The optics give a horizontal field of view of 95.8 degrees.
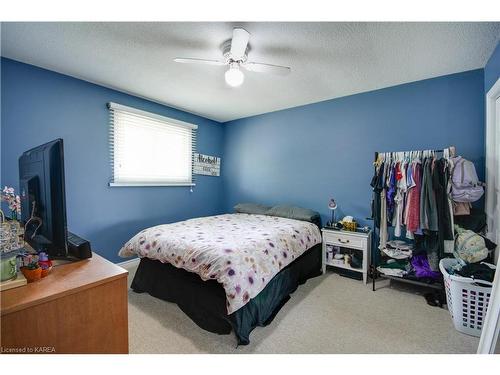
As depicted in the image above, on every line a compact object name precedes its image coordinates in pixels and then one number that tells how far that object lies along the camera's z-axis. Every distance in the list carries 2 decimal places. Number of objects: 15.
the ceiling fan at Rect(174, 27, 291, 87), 1.66
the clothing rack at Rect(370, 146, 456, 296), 2.14
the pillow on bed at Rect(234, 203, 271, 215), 3.56
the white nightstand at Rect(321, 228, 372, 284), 2.57
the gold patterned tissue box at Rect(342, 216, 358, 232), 2.79
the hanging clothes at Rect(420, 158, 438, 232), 2.06
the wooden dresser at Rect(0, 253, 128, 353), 0.78
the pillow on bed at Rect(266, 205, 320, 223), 3.04
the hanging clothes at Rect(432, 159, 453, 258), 2.03
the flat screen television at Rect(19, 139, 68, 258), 0.96
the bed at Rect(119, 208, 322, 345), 1.64
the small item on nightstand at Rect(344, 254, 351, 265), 2.73
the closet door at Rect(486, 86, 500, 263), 1.97
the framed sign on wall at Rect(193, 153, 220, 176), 3.82
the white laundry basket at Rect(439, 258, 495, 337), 1.68
